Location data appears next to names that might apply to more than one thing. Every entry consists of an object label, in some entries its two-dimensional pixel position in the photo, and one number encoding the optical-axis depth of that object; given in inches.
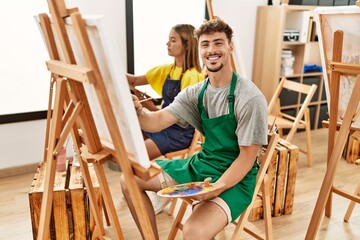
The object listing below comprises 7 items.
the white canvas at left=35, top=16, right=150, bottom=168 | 41.3
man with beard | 60.6
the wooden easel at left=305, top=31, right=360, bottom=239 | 68.1
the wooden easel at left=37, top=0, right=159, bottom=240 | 43.7
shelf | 142.7
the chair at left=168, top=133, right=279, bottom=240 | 63.9
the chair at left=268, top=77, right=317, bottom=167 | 117.7
